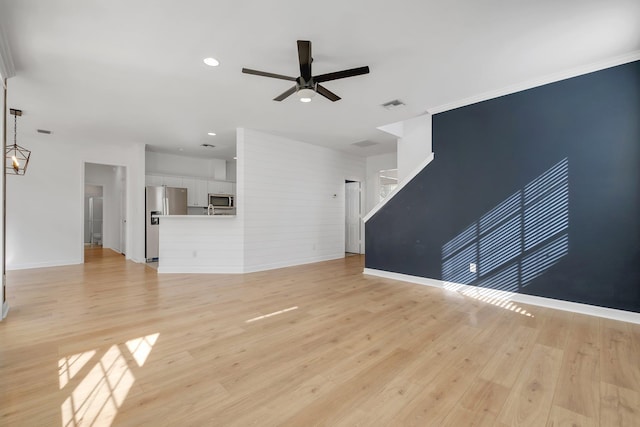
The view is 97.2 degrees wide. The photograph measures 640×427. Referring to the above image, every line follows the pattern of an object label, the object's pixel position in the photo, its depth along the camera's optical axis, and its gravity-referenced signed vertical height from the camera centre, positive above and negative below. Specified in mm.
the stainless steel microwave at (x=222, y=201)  7668 +300
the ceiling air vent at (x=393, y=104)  4223 +1646
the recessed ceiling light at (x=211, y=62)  3050 +1647
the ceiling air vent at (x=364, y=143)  6445 +1594
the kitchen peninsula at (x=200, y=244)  5449 -635
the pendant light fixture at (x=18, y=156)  4533 +1092
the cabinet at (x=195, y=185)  7242 +727
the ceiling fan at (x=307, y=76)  2607 +1364
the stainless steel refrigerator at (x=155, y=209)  6824 +60
